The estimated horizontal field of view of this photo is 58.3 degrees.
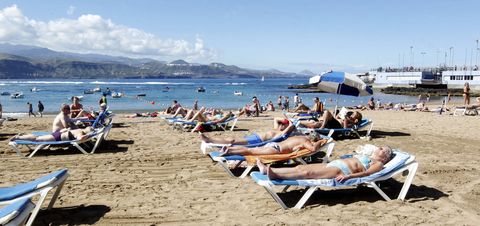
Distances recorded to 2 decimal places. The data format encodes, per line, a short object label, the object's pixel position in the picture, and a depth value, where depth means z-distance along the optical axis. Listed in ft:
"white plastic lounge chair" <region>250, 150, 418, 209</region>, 17.08
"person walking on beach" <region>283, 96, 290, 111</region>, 90.43
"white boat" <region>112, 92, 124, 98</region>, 140.99
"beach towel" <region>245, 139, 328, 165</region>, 22.36
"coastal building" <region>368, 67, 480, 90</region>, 210.18
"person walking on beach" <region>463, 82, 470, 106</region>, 69.03
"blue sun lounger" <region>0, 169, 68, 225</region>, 14.62
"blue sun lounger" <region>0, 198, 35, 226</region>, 12.73
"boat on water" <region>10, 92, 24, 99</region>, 148.49
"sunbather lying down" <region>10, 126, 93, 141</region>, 29.04
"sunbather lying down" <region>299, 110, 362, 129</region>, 35.14
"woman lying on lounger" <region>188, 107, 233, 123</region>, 42.75
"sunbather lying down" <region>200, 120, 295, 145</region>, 27.14
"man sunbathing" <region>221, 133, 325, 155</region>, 23.07
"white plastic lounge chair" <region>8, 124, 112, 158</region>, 28.52
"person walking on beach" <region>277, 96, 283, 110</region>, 93.37
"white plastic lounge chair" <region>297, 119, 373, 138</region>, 34.35
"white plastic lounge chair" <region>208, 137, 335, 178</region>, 22.54
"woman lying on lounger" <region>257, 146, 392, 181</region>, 17.39
